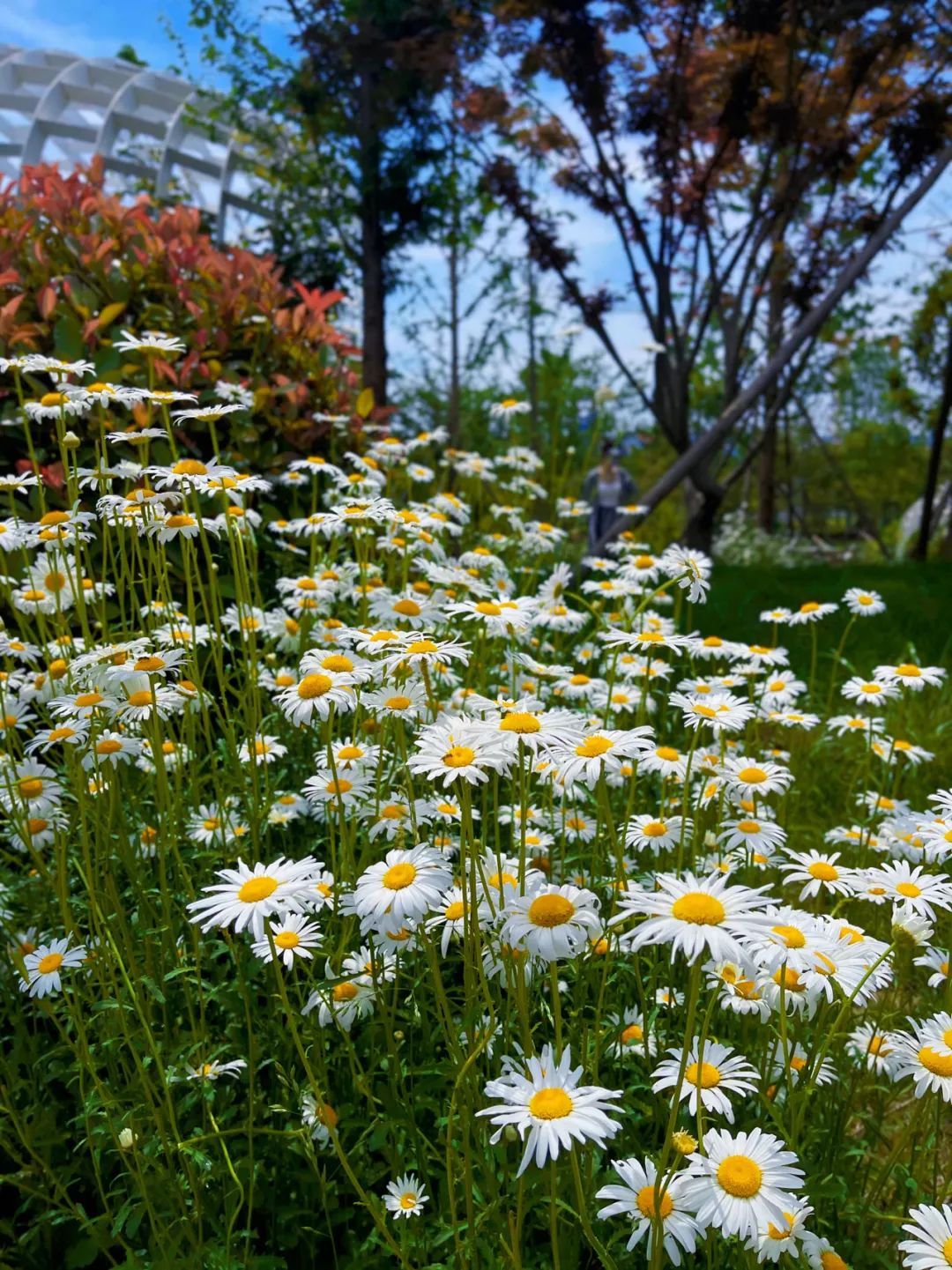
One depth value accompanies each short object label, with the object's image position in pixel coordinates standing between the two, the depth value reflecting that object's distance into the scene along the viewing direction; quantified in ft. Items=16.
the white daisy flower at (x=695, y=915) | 1.14
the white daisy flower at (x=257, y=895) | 1.41
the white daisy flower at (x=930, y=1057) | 1.58
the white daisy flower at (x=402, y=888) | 1.40
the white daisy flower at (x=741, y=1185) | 1.27
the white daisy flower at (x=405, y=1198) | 1.66
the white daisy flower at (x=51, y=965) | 1.94
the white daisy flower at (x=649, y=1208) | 1.33
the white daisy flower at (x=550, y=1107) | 1.14
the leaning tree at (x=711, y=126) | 15.84
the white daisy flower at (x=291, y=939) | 1.66
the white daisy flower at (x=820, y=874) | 1.83
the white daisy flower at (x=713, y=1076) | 1.49
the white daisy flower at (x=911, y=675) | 2.65
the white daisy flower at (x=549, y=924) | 1.29
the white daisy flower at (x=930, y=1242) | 1.33
